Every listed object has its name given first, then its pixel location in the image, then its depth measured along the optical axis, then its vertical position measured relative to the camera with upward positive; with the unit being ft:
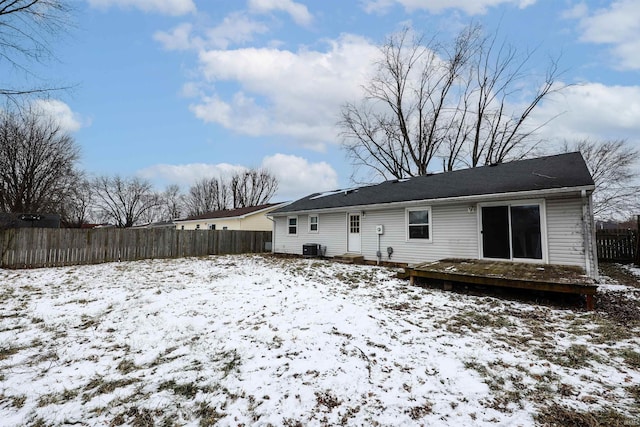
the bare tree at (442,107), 66.33 +31.23
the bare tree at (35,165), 65.67 +16.74
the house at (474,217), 24.17 +1.75
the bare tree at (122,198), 133.25 +17.32
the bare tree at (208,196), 143.95 +19.49
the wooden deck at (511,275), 18.24 -2.98
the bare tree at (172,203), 157.28 +16.99
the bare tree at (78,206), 82.15 +10.01
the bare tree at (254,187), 136.26 +22.12
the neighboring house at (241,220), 73.20 +3.92
